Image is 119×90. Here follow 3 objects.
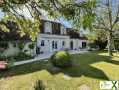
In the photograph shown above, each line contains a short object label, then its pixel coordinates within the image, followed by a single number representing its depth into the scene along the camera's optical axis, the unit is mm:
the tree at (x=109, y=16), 9756
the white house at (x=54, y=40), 13654
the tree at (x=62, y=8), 2047
